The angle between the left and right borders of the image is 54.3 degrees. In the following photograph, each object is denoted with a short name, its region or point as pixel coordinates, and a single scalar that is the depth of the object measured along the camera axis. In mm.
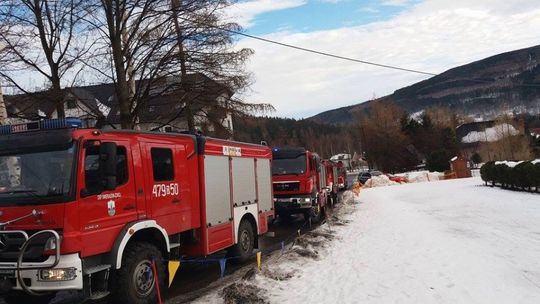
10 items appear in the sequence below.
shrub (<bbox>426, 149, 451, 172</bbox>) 71125
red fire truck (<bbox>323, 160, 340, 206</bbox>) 29500
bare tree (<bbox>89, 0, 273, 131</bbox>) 16484
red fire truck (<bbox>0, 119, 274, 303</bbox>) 6527
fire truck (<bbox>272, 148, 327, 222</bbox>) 19984
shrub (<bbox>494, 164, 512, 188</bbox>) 28539
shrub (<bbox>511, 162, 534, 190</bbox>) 24747
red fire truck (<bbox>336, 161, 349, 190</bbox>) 45384
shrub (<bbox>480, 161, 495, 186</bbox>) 31964
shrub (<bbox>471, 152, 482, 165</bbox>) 88688
